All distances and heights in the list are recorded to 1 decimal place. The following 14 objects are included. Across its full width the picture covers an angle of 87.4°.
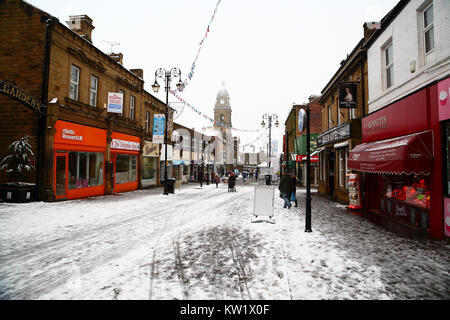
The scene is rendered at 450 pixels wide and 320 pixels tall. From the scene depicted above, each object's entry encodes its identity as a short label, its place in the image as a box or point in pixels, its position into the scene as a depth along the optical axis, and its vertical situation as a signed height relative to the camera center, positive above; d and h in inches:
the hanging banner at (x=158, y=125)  738.8 +135.7
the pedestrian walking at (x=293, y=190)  468.6 -41.5
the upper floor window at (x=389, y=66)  357.4 +162.1
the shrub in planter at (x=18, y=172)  435.2 -11.0
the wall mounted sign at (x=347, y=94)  457.1 +149.7
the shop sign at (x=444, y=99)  223.8 +71.1
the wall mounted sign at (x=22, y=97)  392.3 +122.6
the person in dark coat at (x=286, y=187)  427.8 -31.3
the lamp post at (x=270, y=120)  1112.3 +245.9
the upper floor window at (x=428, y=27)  271.4 +168.0
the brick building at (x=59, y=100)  466.0 +143.5
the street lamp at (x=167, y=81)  641.0 +247.5
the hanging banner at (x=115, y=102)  622.2 +174.4
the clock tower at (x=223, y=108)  3567.9 +943.7
